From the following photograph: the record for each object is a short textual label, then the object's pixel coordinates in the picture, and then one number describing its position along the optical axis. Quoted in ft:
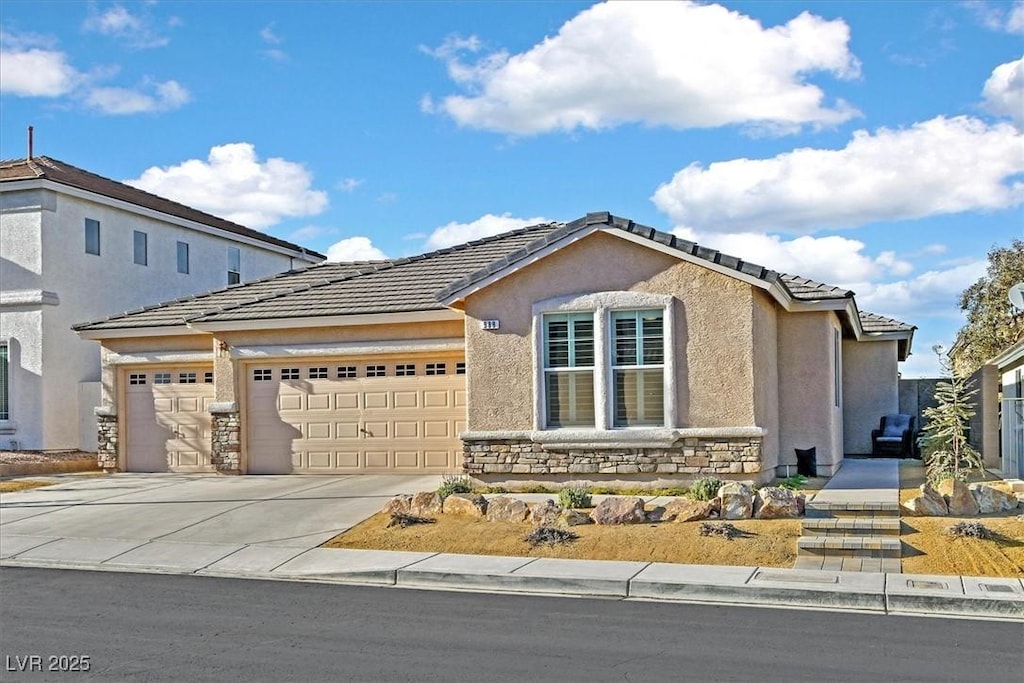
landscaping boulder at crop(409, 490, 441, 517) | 47.01
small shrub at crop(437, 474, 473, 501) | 50.16
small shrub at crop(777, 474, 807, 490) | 51.90
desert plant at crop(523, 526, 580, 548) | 41.32
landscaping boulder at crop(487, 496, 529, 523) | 44.96
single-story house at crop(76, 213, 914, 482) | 51.60
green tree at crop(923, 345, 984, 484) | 47.16
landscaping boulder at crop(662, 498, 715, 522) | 42.98
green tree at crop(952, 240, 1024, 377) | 106.93
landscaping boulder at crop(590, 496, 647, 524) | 43.32
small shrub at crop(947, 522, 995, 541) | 38.11
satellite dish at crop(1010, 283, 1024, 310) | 47.65
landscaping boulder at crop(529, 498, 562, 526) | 44.24
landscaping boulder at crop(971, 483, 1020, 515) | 42.09
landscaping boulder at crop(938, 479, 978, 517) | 41.93
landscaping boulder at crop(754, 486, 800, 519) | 42.68
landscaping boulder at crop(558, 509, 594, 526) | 43.75
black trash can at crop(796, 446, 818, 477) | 56.39
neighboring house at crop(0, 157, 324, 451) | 84.38
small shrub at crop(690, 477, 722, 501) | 46.57
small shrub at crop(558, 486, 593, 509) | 46.60
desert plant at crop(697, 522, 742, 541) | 40.16
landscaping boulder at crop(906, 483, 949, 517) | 42.04
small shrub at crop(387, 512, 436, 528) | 45.57
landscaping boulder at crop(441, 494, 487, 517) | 45.98
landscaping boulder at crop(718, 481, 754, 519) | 42.86
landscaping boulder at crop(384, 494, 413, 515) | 47.24
